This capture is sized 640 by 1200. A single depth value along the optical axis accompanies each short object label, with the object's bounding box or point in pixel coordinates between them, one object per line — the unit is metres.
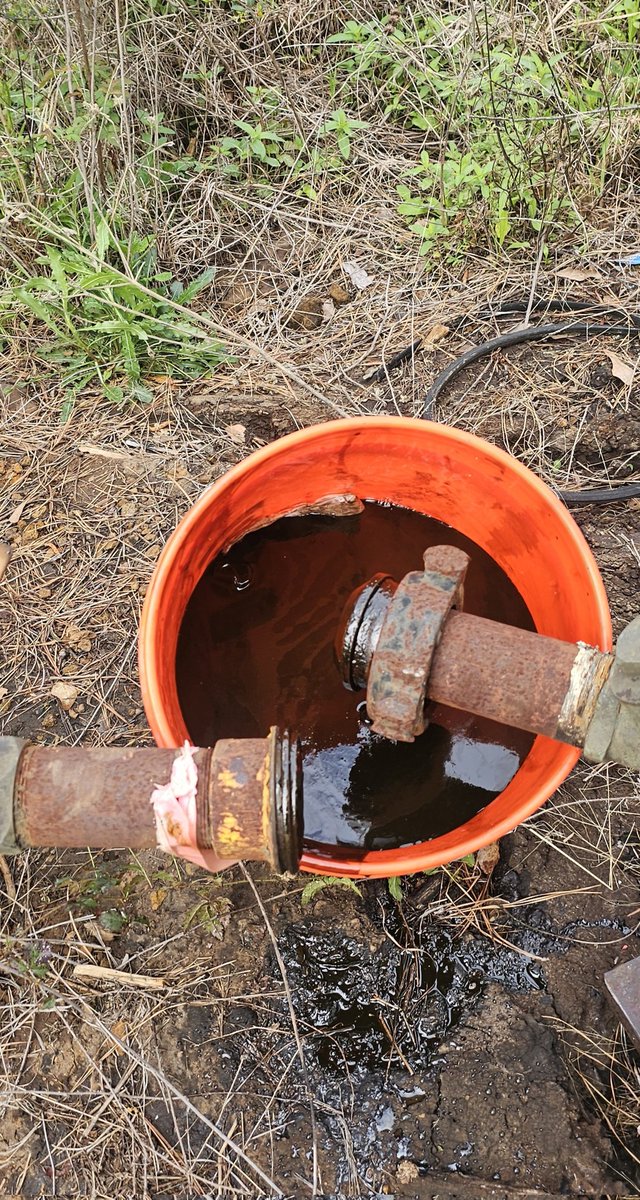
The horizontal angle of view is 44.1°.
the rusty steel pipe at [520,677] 1.07
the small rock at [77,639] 1.71
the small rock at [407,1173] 1.30
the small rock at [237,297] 2.05
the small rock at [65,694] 1.66
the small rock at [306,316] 2.06
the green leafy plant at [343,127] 2.12
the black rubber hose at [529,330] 1.91
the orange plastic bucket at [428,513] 1.22
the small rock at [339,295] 2.08
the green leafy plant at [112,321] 1.85
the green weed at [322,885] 1.48
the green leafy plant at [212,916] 1.46
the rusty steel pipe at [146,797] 1.00
